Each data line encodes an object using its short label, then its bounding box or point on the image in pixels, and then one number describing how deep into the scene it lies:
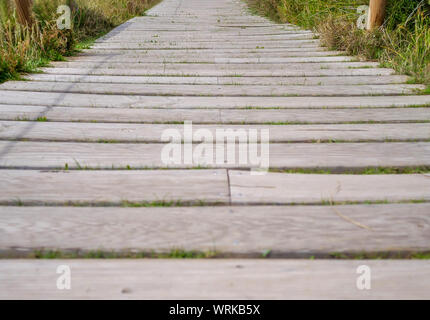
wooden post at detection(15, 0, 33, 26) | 3.35
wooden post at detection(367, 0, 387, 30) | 3.45
